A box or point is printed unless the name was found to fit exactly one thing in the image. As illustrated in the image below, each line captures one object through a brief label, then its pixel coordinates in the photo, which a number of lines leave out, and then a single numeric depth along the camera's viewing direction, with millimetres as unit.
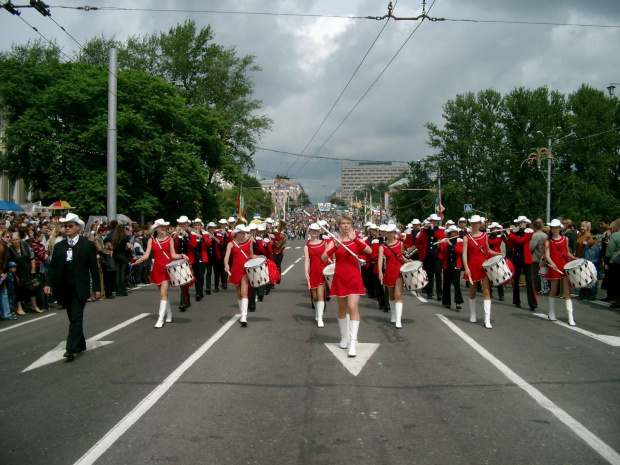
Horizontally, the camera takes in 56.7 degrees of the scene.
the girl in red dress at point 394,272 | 10633
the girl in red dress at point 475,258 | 10922
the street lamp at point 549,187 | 42338
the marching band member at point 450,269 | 13402
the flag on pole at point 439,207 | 48088
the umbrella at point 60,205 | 31316
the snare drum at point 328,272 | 10252
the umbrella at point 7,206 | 33969
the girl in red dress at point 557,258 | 10922
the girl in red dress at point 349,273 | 8039
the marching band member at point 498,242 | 15312
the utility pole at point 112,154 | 22656
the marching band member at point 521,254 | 13353
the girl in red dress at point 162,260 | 10742
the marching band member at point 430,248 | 14445
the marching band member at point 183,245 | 12742
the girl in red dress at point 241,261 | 10789
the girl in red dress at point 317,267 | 10766
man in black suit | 8008
